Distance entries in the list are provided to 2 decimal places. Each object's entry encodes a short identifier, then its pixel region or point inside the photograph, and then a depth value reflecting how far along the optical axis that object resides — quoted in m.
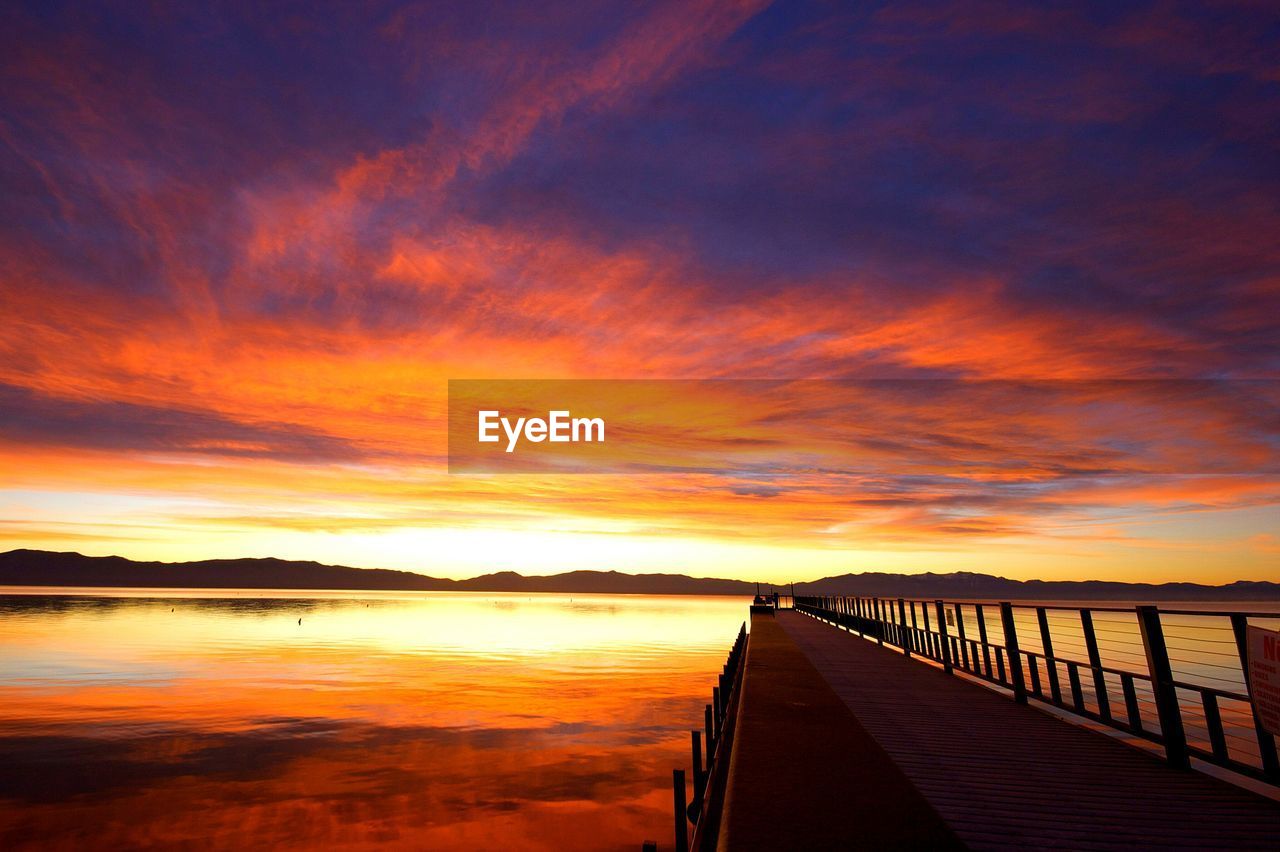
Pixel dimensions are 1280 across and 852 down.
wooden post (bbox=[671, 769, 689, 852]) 6.31
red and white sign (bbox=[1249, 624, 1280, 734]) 5.36
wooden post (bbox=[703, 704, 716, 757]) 10.39
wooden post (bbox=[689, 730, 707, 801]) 7.87
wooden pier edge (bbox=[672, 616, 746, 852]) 6.43
